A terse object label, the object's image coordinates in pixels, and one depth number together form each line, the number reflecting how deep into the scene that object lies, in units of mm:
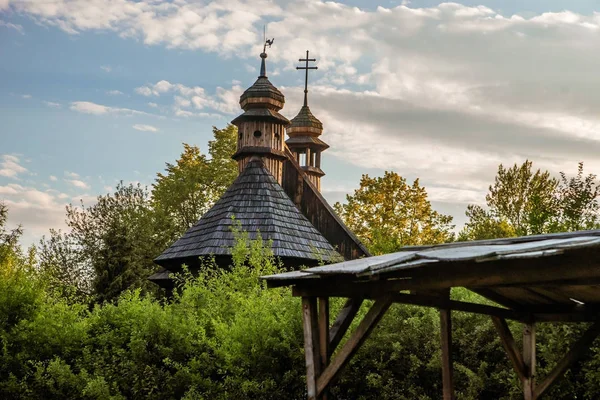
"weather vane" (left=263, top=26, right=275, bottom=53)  29725
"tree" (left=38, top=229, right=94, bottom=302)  40375
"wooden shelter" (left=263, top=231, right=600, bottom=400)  5977
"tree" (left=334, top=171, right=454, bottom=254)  39781
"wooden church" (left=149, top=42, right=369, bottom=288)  22531
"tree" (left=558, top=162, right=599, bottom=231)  19781
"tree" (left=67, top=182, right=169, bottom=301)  32125
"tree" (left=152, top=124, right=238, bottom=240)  40938
